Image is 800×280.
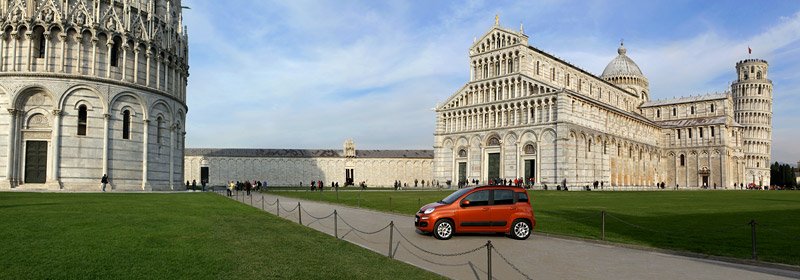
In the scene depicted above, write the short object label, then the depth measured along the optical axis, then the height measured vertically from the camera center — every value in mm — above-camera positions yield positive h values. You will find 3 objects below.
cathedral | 66938 +5869
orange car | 17031 -1389
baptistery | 38625 +5029
